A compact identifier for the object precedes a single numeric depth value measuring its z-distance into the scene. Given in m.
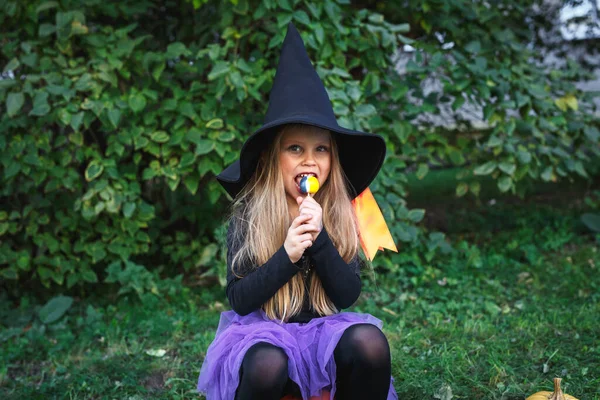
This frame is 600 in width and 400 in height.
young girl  1.80
